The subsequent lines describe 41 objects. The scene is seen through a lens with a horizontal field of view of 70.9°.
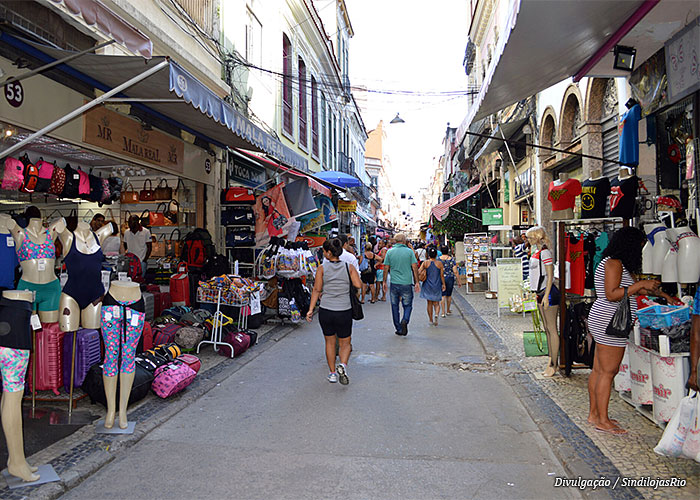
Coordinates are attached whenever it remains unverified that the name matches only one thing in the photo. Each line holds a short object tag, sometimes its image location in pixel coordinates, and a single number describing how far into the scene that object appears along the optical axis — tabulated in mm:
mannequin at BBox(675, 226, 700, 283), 3855
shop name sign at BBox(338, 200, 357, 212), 18672
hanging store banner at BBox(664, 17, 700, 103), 4414
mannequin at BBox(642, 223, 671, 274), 4203
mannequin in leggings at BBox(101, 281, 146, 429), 4316
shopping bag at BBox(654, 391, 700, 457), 3213
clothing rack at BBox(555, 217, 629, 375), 5734
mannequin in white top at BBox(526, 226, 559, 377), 6023
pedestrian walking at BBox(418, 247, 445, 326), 10195
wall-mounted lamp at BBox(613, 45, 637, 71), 5094
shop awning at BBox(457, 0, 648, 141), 4168
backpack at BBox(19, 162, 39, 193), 5754
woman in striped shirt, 4020
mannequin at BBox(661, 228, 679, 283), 4020
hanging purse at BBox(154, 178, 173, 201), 9859
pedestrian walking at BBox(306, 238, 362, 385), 5969
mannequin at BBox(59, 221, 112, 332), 4609
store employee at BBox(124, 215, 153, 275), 9805
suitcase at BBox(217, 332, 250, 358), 7254
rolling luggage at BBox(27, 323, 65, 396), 4867
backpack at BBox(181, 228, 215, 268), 9500
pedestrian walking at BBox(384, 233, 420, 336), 9000
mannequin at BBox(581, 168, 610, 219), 5938
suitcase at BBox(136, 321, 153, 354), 6129
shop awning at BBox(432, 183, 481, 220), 18797
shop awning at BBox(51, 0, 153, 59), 3646
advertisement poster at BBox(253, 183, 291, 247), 10312
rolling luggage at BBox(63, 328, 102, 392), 4969
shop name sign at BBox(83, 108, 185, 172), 6621
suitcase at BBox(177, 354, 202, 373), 5990
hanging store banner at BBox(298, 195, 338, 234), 13234
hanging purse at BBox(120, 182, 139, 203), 9961
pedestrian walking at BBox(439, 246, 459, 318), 11531
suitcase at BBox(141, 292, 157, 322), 7703
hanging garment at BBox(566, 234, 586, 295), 5660
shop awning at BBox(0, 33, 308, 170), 5020
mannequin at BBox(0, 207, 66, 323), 4020
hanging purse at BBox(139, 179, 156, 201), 9867
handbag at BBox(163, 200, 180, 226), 10227
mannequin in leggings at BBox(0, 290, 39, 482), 3357
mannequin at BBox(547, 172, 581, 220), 5906
